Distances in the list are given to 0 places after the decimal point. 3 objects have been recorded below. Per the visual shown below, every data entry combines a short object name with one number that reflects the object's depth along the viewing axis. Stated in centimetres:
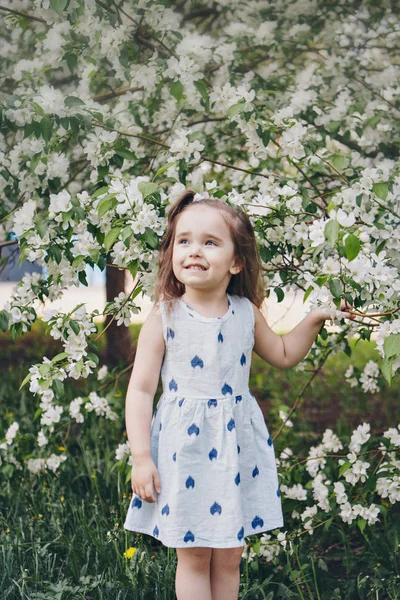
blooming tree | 236
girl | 216
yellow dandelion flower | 278
